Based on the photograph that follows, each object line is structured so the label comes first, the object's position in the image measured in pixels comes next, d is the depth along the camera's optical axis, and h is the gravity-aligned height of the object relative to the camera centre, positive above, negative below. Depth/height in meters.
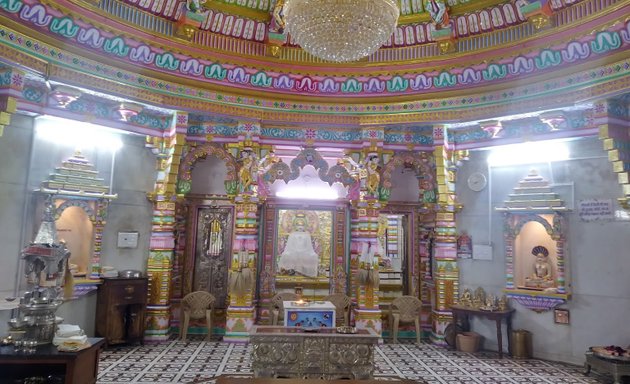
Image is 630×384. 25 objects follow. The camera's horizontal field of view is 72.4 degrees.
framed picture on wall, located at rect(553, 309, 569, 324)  7.42 -1.08
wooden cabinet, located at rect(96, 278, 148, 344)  7.50 -1.21
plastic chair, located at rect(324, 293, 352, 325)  8.54 -1.09
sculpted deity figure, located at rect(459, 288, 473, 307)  8.27 -0.93
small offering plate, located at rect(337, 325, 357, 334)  6.07 -1.16
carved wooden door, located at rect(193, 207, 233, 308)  9.16 -0.16
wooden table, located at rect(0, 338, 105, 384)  4.04 -1.22
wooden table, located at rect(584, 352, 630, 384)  5.96 -1.57
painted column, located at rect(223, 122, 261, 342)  8.25 +0.07
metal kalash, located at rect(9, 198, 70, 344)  4.37 -0.47
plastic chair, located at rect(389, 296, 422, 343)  8.34 -1.15
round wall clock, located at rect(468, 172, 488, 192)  8.55 +1.38
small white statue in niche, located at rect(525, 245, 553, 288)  7.77 -0.33
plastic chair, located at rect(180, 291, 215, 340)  8.16 -1.19
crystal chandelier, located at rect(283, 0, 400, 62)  4.23 +2.25
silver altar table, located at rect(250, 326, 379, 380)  5.79 -1.45
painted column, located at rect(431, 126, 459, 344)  8.44 +0.10
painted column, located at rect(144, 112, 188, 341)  8.12 +0.27
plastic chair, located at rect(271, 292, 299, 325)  8.38 -1.09
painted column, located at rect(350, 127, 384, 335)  8.49 +0.26
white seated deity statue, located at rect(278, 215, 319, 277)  9.29 -0.25
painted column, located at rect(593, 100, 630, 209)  6.57 +1.82
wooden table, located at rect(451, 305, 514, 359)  7.59 -1.16
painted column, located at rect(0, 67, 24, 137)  5.96 +2.04
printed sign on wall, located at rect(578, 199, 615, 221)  7.18 +0.75
